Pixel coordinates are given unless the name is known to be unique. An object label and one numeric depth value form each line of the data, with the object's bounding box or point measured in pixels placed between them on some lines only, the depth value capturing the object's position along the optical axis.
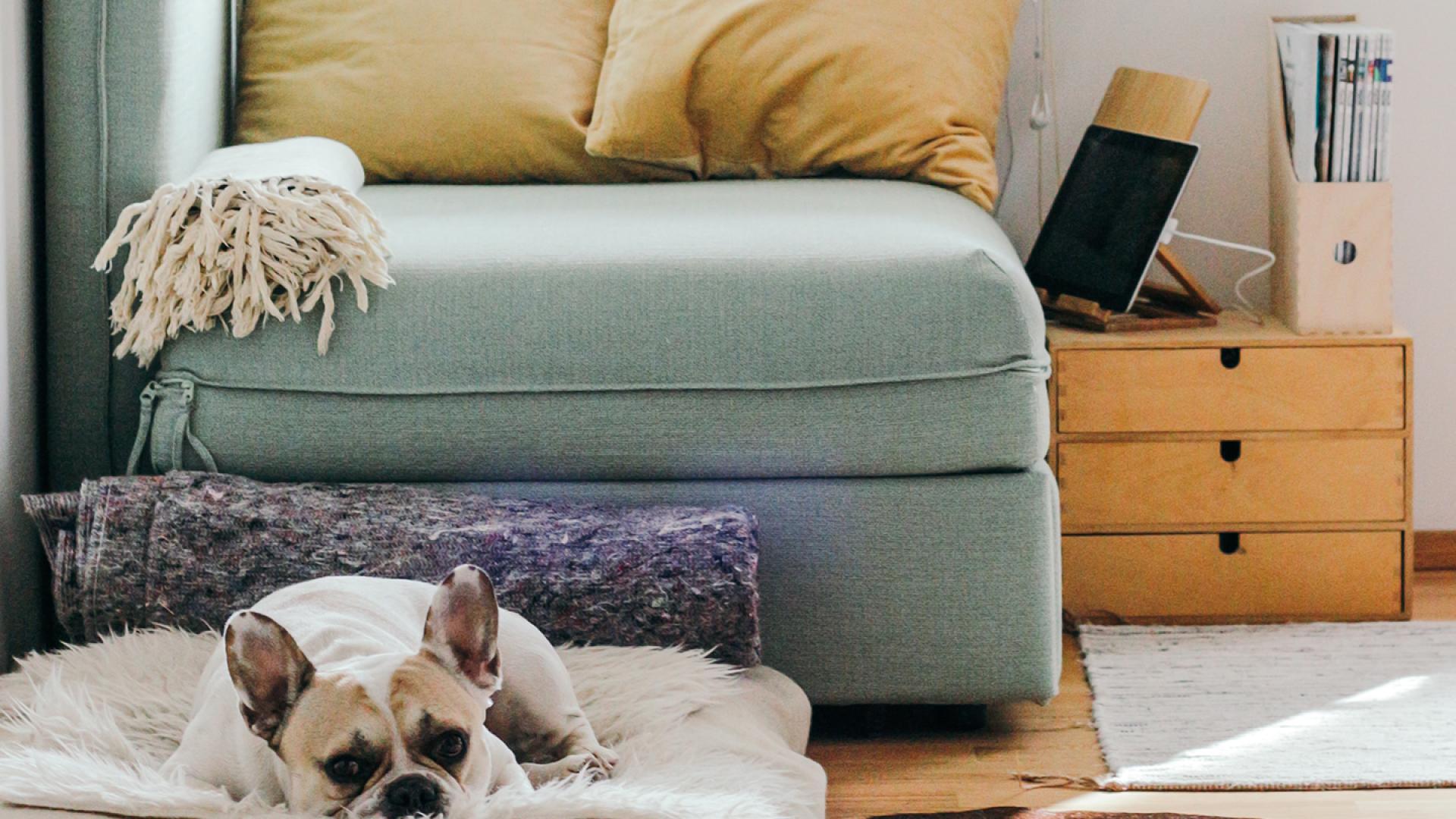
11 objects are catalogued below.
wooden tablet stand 3.33
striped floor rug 2.95
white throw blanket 2.94
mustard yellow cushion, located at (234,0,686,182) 3.39
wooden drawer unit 3.26
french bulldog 2.57
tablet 3.31
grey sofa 2.94
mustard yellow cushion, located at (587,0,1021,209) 3.36
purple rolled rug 2.88
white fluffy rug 2.65
